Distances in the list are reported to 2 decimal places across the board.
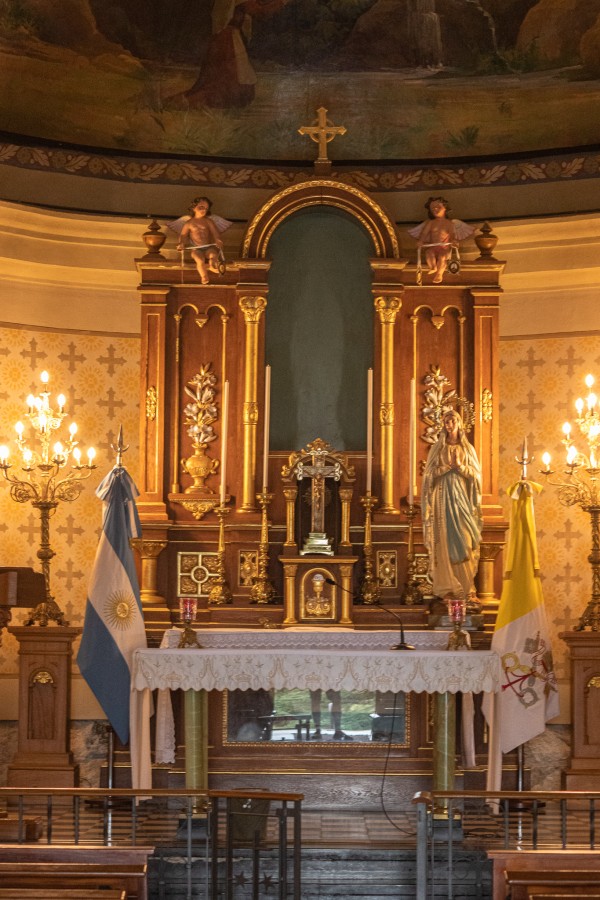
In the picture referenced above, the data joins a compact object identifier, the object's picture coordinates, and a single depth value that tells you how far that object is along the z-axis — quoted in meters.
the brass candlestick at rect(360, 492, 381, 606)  12.93
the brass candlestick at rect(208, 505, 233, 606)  12.91
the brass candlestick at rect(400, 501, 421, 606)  12.99
